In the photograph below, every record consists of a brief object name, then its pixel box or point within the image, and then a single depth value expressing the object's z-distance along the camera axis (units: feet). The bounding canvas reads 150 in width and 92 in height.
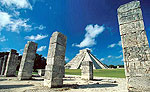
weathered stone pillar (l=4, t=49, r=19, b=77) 33.98
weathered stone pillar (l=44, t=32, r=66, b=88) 16.31
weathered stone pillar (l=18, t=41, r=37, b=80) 25.09
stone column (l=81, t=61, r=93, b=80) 32.96
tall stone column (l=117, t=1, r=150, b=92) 10.03
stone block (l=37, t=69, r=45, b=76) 45.62
